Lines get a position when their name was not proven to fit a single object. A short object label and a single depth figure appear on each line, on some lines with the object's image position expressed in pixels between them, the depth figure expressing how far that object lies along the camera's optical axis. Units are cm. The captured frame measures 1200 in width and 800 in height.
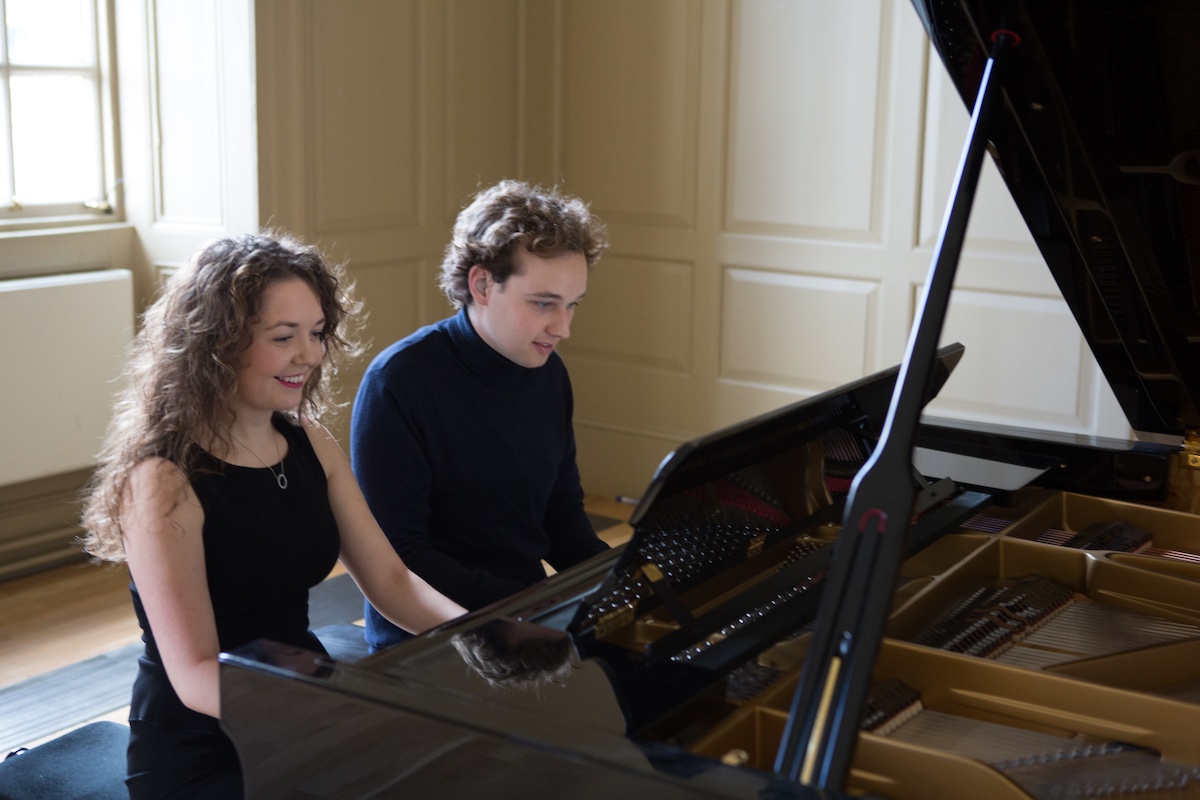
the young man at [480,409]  207
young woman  164
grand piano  117
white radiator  373
